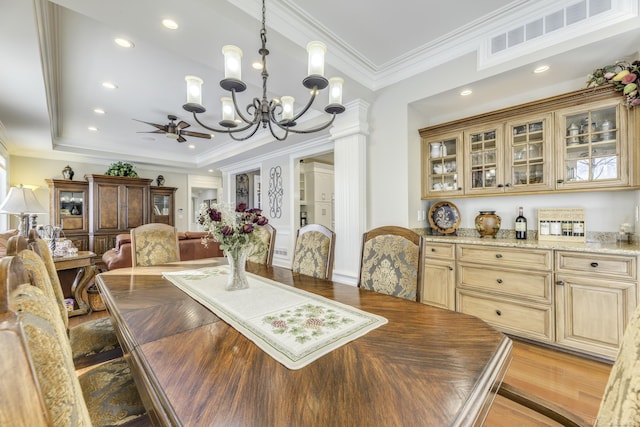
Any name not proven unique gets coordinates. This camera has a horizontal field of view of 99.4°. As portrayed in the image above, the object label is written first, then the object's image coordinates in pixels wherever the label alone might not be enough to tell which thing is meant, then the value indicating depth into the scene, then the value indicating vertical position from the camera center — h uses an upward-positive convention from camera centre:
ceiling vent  1.85 +1.38
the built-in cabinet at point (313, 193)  5.85 +0.44
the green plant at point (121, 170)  5.96 +1.01
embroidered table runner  0.90 -0.44
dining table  0.62 -0.45
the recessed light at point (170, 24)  1.75 +1.25
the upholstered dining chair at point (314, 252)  2.02 -0.30
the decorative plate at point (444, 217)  3.12 -0.06
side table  2.81 -0.62
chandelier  1.54 +0.81
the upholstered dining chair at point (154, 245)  2.46 -0.28
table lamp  3.10 +0.14
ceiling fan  3.94 +1.24
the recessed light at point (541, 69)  2.22 +1.19
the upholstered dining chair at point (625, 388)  0.36 -0.26
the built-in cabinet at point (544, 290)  1.94 -0.65
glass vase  1.55 -0.32
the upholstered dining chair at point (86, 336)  1.31 -0.68
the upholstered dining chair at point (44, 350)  0.37 -0.21
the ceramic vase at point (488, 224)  2.84 -0.13
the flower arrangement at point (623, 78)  1.97 +1.00
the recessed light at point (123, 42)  2.35 +1.52
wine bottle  2.67 -0.16
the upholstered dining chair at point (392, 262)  1.60 -0.31
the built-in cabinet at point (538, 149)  2.14 +0.58
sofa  3.56 -0.53
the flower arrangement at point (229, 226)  1.50 -0.06
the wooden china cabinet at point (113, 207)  5.63 +0.18
